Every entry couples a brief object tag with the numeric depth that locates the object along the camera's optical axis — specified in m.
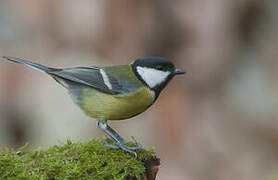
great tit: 5.76
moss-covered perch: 4.54
